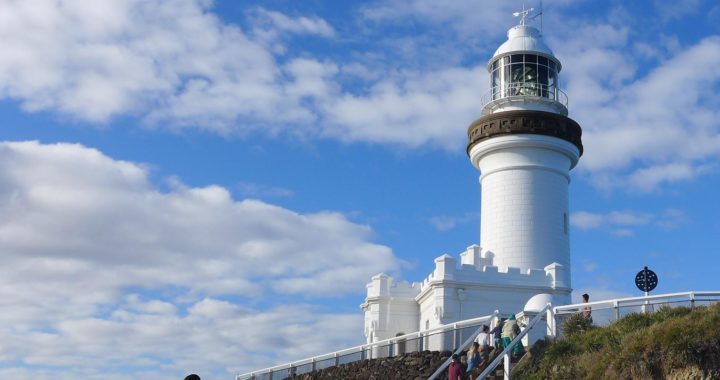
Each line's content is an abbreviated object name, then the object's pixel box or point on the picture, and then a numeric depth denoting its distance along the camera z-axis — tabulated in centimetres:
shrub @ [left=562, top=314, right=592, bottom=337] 1848
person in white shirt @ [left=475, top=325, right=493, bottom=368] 1888
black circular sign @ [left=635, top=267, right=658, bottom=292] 2439
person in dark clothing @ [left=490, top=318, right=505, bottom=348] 1942
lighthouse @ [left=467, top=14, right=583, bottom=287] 3039
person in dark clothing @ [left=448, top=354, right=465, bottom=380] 1767
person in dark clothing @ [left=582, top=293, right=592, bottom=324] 1869
